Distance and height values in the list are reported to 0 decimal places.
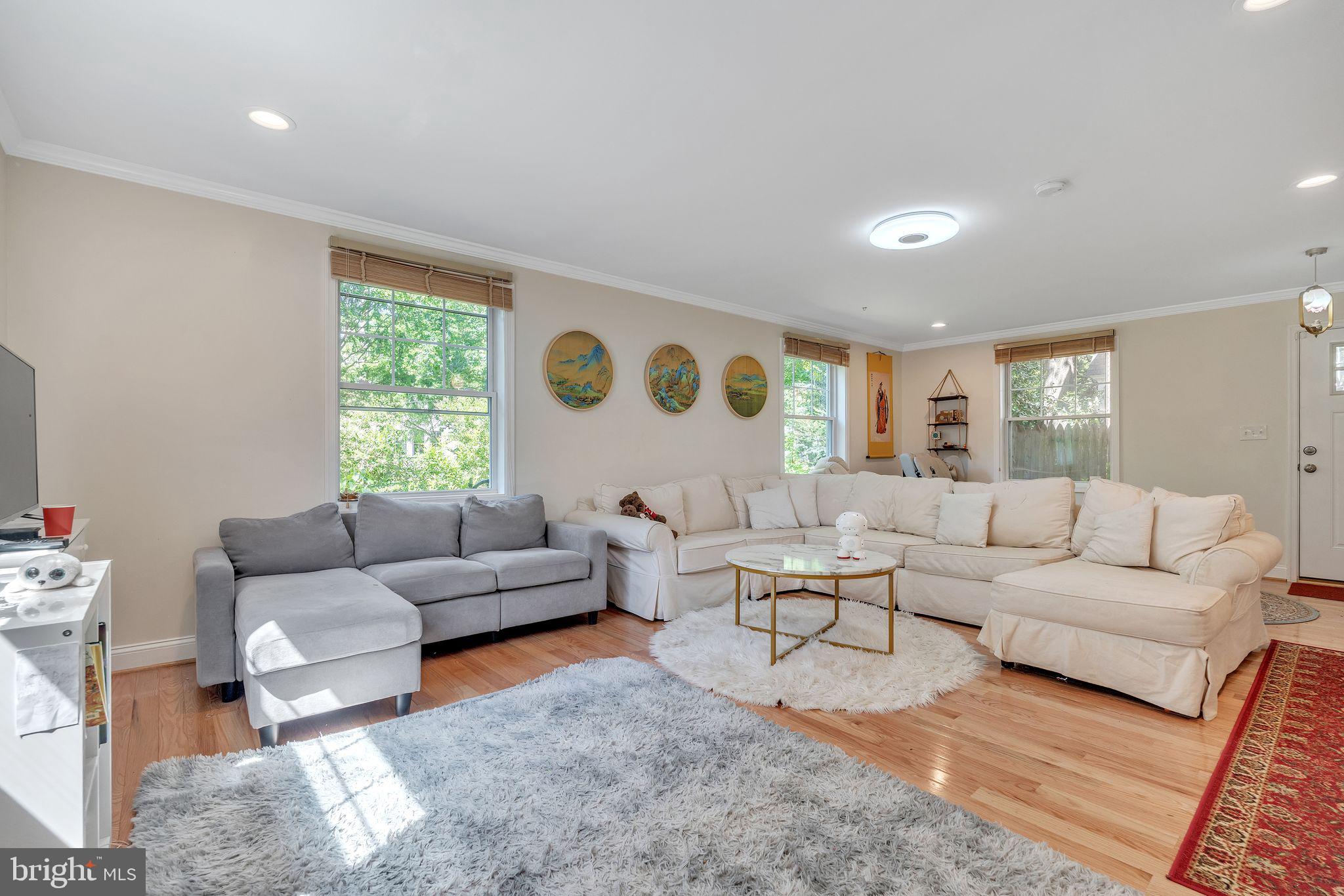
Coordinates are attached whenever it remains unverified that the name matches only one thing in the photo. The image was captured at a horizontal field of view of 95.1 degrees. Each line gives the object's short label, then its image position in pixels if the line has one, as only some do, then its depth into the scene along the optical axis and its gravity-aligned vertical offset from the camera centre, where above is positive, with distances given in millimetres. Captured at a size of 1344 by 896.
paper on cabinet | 1048 -423
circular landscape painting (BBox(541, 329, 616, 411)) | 4418 +545
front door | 4844 -102
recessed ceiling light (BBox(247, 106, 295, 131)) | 2418 +1302
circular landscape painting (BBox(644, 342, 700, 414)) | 5055 +547
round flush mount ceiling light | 3377 +1198
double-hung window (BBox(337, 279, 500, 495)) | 3658 +317
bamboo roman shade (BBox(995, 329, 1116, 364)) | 5824 +955
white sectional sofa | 2656 -696
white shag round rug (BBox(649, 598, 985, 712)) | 2701 -1100
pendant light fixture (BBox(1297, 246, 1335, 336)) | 3553 +795
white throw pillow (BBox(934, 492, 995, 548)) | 4094 -528
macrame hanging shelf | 6941 +286
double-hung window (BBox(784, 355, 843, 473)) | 6348 +331
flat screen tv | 1767 +21
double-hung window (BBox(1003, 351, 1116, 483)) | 6012 +257
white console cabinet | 1040 -552
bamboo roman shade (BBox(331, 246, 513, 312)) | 3523 +1019
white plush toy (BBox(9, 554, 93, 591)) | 1282 -273
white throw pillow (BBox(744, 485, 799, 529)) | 4992 -546
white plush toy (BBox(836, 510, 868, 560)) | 3385 -516
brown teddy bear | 4320 -459
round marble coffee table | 3062 -644
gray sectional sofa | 2301 -678
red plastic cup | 1975 -245
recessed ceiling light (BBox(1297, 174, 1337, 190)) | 2902 +1246
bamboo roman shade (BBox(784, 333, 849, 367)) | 6172 +972
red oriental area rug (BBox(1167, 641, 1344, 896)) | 1603 -1131
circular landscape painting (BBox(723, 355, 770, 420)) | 5680 +538
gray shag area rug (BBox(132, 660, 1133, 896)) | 1548 -1095
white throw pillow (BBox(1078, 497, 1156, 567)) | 3312 -524
